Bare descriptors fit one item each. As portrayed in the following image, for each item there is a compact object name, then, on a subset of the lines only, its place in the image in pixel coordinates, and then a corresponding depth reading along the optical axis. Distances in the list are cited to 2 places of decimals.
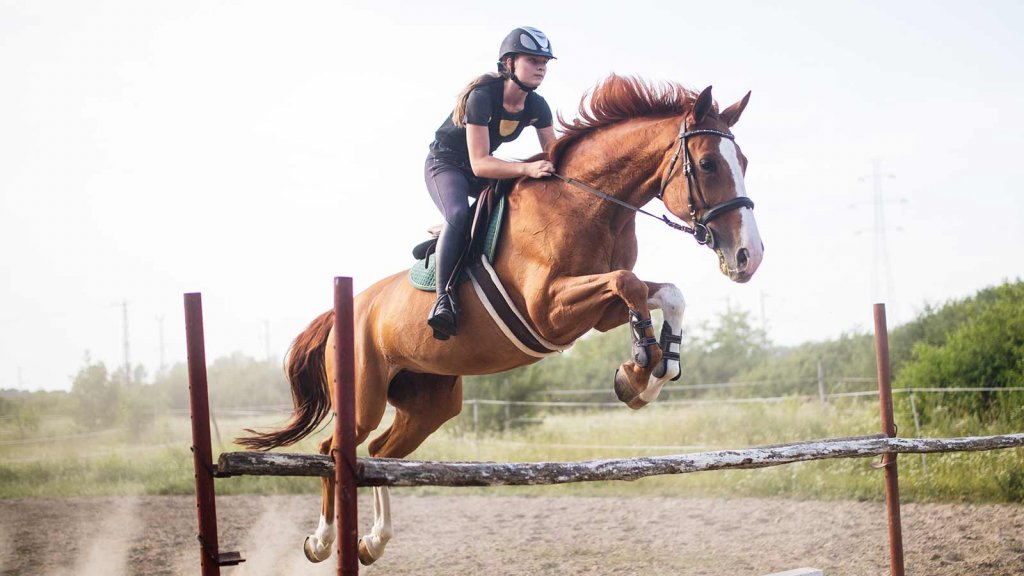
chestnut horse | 3.58
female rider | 3.99
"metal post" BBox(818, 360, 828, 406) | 12.72
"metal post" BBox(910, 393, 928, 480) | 8.74
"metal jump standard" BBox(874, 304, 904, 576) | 4.67
